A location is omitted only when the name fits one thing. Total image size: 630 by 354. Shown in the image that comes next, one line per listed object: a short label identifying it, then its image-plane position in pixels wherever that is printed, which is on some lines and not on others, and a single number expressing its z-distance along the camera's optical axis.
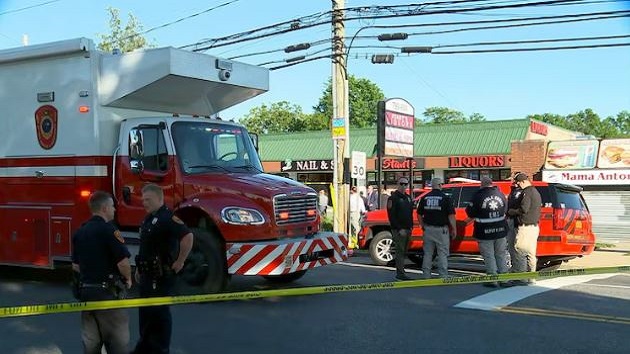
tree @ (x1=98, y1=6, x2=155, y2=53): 29.48
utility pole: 17.11
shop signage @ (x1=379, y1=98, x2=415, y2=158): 17.62
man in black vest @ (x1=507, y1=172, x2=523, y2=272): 10.13
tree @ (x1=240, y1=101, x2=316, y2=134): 71.88
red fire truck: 8.45
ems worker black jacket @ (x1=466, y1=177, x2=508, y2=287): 9.91
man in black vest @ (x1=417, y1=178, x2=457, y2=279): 10.34
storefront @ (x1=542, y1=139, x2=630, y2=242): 20.77
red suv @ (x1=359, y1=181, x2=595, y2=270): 11.41
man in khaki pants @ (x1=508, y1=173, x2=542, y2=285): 9.93
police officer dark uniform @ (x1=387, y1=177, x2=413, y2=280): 10.71
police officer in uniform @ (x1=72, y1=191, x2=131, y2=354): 4.66
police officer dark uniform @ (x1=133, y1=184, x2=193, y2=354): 5.34
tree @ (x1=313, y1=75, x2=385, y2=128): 71.50
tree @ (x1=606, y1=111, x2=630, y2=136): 102.50
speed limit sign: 16.81
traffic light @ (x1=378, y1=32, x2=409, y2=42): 19.71
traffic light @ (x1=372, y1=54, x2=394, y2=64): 20.81
